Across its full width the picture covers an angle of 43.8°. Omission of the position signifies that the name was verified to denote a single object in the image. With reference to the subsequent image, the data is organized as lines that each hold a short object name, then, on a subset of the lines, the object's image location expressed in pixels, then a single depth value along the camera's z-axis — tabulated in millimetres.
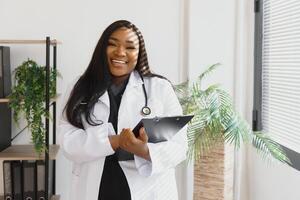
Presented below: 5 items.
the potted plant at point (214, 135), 2092
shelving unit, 2131
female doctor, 1497
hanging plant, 2143
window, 2176
